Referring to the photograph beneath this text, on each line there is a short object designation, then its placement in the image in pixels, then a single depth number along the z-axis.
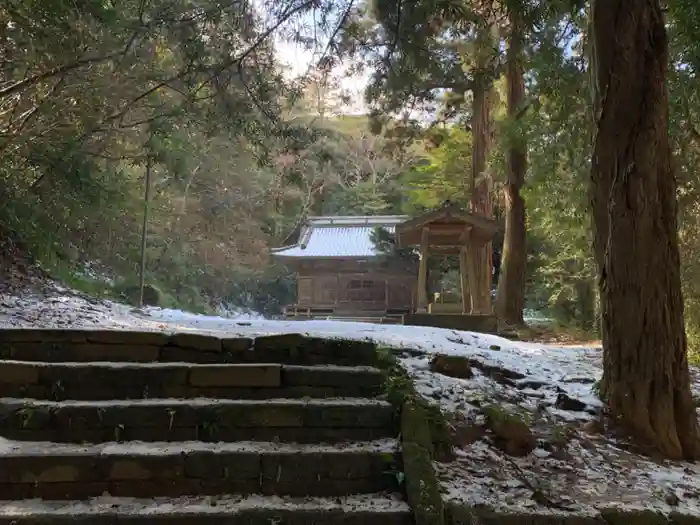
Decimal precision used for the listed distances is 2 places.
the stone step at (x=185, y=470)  2.48
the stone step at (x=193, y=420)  2.76
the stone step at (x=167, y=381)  3.03
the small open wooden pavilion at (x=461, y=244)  9.88
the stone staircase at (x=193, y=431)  2.41
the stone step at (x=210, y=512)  2.26
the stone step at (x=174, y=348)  3.32
